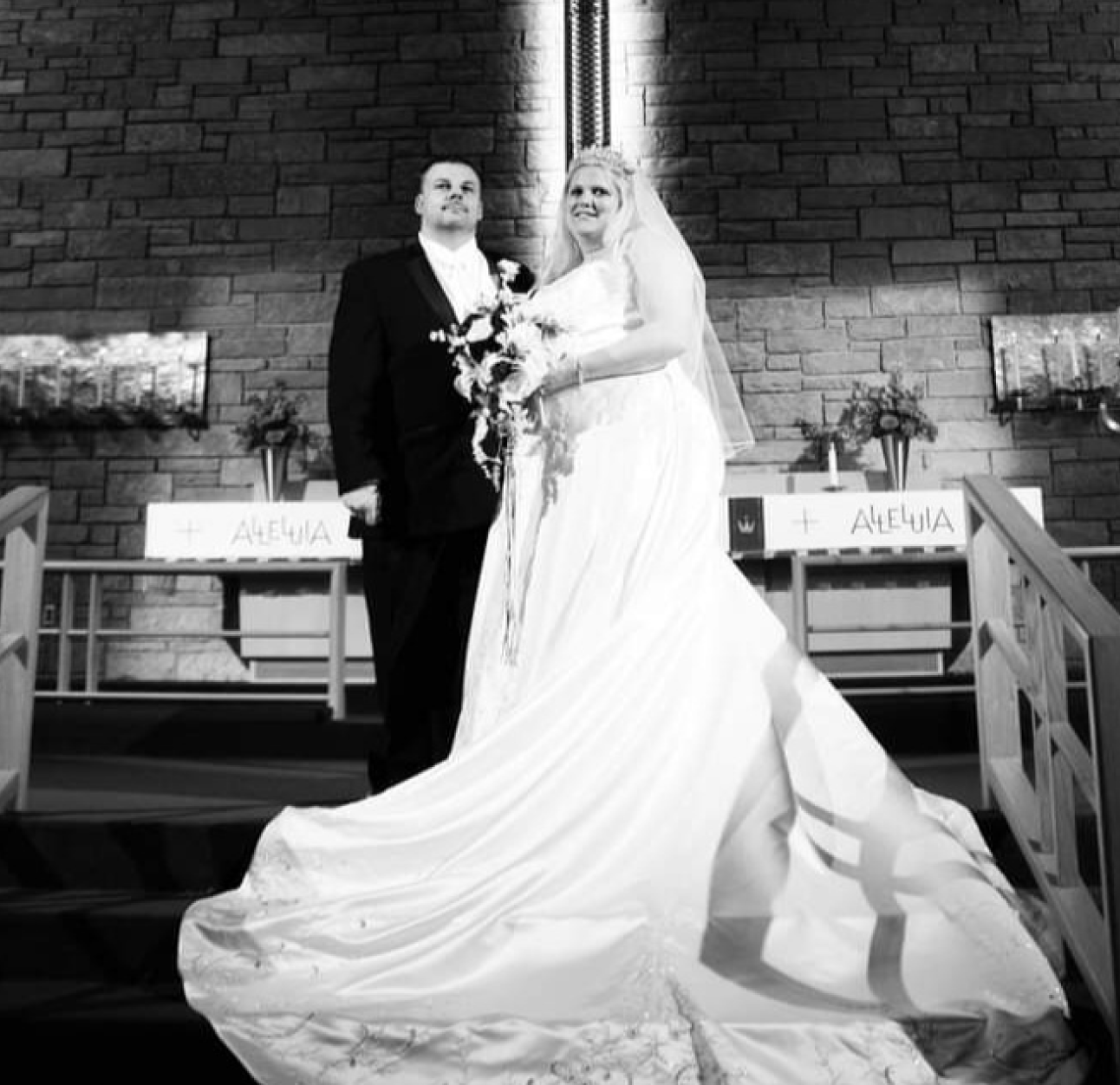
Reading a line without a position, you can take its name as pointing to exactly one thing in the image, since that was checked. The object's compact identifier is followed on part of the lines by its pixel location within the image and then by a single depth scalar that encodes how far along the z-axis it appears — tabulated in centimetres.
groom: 264
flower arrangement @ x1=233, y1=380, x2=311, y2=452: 572
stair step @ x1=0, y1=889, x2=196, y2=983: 216
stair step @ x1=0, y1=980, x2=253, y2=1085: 186
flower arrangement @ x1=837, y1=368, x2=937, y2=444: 564
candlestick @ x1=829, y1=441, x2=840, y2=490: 537
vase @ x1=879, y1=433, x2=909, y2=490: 564
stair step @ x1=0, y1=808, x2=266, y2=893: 246
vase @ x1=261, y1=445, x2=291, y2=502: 568
